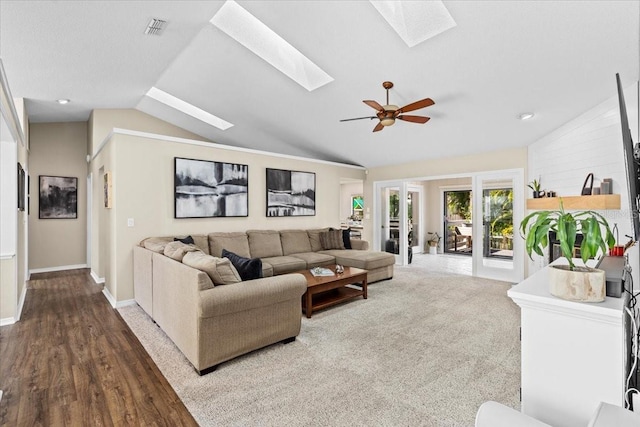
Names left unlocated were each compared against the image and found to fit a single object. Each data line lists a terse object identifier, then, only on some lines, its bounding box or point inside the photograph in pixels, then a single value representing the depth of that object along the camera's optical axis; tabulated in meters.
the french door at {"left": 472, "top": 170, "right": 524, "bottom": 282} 5.58
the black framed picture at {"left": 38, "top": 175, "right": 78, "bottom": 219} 6.45
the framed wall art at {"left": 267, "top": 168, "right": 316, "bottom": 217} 5.95
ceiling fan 3.57
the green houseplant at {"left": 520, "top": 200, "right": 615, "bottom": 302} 1.11
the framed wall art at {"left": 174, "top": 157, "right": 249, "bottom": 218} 4.77
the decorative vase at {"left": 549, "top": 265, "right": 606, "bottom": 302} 1.11
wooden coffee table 3.78
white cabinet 1.07
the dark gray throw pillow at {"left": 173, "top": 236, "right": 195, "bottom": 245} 4.39
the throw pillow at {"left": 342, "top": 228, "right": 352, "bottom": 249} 6.23
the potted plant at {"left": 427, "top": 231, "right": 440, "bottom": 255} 9.09
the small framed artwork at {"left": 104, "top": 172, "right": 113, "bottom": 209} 4.31
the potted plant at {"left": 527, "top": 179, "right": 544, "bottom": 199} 4.91
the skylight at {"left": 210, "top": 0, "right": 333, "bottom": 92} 3.46
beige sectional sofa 2.44
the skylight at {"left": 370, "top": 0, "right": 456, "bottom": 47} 2.93
